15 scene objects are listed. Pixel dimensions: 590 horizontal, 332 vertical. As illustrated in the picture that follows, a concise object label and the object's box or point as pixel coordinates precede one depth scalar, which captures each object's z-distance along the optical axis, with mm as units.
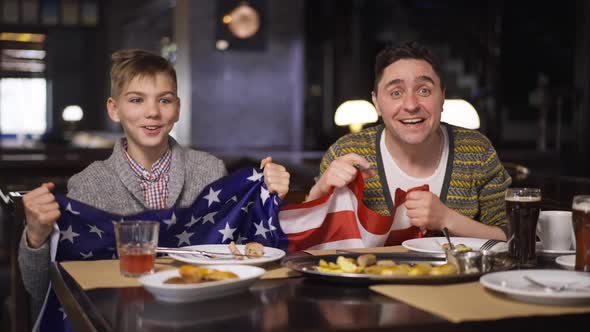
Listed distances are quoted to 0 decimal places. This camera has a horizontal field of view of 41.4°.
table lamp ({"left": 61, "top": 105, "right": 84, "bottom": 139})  15945
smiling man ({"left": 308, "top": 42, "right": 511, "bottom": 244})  2576
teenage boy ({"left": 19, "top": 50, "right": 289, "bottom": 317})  2441
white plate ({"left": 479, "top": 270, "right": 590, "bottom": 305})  1373
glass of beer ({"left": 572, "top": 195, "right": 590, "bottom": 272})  1731
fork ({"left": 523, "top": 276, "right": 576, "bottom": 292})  1451
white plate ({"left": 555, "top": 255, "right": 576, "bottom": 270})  1766
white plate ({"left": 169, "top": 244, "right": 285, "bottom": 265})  1734
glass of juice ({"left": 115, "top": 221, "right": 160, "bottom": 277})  1700
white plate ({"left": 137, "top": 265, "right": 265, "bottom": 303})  1397
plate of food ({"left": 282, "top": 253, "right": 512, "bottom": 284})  1544
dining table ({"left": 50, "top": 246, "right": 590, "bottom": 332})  1268
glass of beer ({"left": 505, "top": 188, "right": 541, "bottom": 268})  1858
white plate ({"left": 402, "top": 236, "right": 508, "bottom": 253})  1963
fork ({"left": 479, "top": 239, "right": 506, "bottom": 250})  1972
